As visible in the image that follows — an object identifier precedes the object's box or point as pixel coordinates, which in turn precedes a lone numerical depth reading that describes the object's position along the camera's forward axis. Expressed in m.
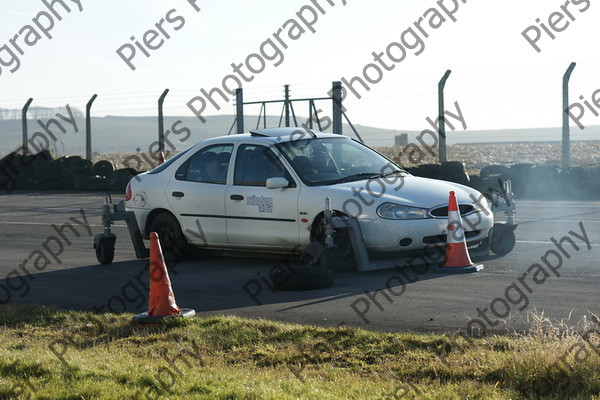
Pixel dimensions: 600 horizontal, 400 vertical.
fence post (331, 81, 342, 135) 20.94
